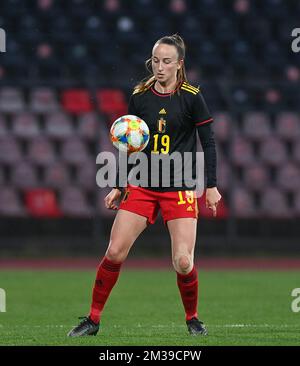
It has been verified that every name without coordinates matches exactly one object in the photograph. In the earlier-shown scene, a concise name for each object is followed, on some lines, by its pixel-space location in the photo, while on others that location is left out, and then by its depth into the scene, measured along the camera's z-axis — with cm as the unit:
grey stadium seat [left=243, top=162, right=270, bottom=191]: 1500
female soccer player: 664
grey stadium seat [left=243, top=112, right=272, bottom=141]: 1521
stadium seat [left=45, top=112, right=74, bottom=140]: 1499
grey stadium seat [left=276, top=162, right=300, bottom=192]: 1505
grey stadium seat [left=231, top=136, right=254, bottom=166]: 1499
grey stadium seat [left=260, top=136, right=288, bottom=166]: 1523
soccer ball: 655
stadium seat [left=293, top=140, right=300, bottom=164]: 1515
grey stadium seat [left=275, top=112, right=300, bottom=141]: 1520
